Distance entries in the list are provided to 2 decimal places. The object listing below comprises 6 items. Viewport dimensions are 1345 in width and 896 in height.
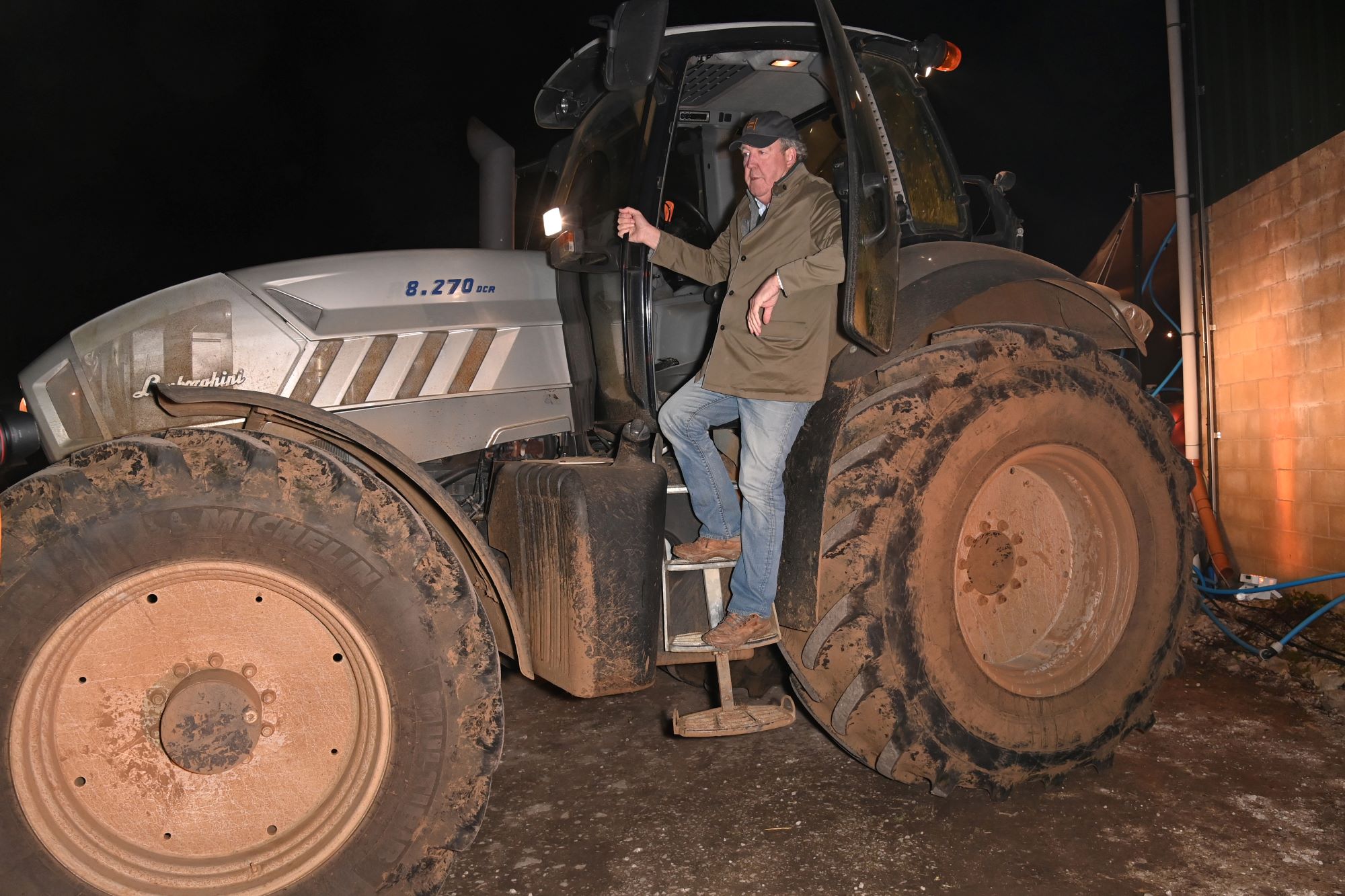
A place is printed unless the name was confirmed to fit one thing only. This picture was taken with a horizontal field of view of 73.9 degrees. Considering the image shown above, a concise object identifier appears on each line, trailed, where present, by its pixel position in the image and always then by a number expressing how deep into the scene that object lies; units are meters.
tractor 2.32
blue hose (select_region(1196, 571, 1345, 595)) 5.20
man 2.94
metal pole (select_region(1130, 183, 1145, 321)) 8.21
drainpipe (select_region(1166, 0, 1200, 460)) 6.68
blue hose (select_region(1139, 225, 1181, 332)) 7.63
